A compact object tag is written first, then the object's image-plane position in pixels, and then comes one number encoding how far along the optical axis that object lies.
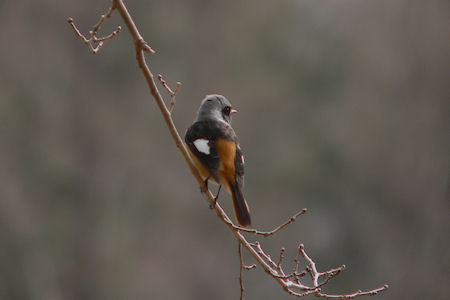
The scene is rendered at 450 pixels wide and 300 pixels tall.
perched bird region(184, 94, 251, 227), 6.98
